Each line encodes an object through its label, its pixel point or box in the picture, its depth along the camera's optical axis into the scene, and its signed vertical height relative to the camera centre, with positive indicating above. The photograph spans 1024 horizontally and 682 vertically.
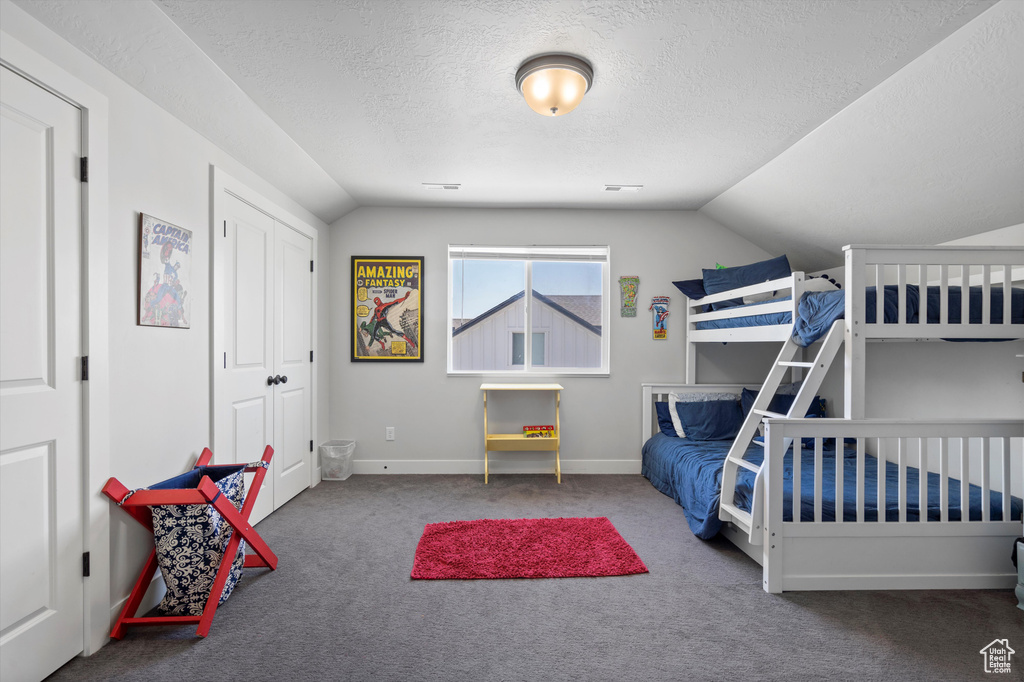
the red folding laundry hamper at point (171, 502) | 1.83 -0.73
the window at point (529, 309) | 4.30 +0.27
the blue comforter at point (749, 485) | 2.32 -0.82
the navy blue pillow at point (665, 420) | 4.01 -0.68
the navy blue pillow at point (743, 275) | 3.52 +0.48
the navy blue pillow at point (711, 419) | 3.81 -0.64
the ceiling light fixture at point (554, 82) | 1.98 +1.08
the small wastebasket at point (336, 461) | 3.94 -1.00
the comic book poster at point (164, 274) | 2.01 +0.29
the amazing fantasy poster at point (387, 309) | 4.18 +0.26
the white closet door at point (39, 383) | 1.47 -0.14
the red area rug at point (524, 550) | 2.39 -1.14
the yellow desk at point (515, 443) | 3.90 -0.84
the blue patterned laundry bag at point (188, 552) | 1.92 -0.85
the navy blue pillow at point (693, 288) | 4.00 +0.42
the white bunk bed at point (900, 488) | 2.20 -0.68
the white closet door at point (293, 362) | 3.29 -0.17
